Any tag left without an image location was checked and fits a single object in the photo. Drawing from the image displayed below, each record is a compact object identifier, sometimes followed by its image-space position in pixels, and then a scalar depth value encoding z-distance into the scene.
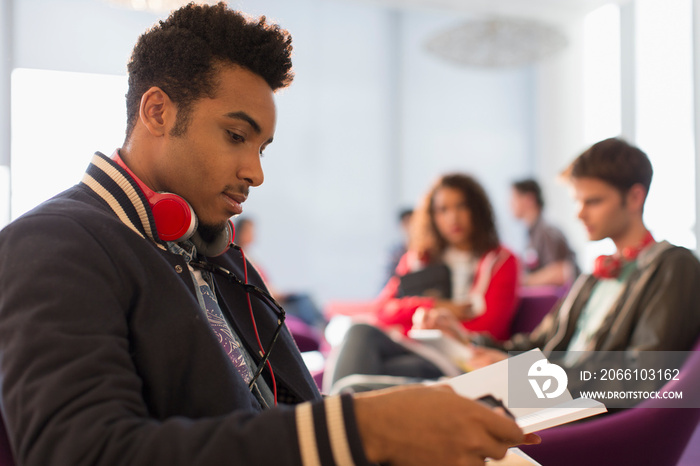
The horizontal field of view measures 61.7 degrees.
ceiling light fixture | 4.68
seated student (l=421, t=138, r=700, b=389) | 1.57
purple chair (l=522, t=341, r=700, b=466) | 1.28
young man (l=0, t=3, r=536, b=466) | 0.58
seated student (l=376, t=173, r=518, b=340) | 2.78
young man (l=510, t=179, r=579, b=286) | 4.93
